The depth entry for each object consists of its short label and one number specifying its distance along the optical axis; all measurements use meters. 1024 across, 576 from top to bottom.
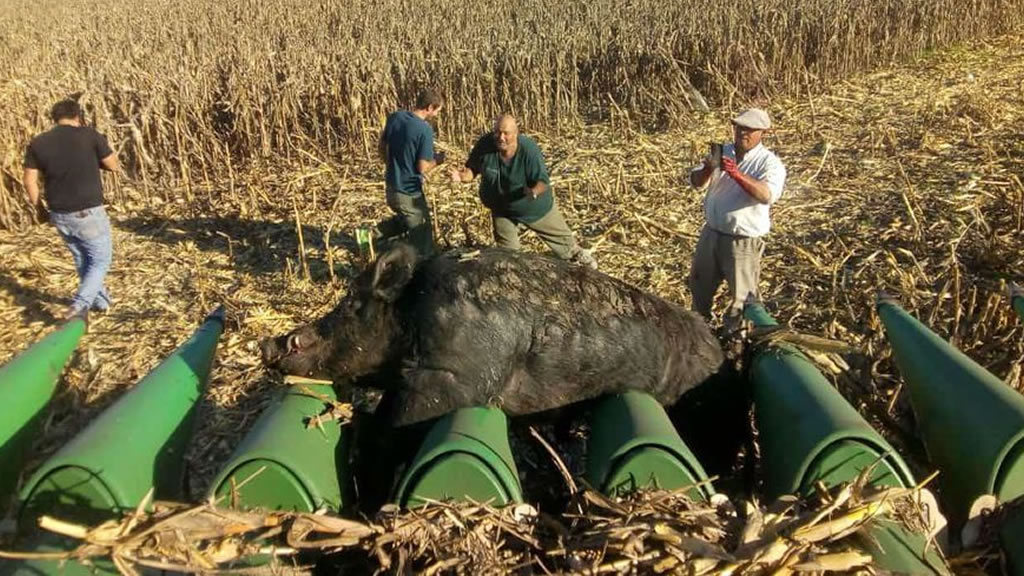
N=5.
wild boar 3.98
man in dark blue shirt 8.58
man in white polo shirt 5.98
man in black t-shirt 7.79
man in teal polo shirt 8.02
